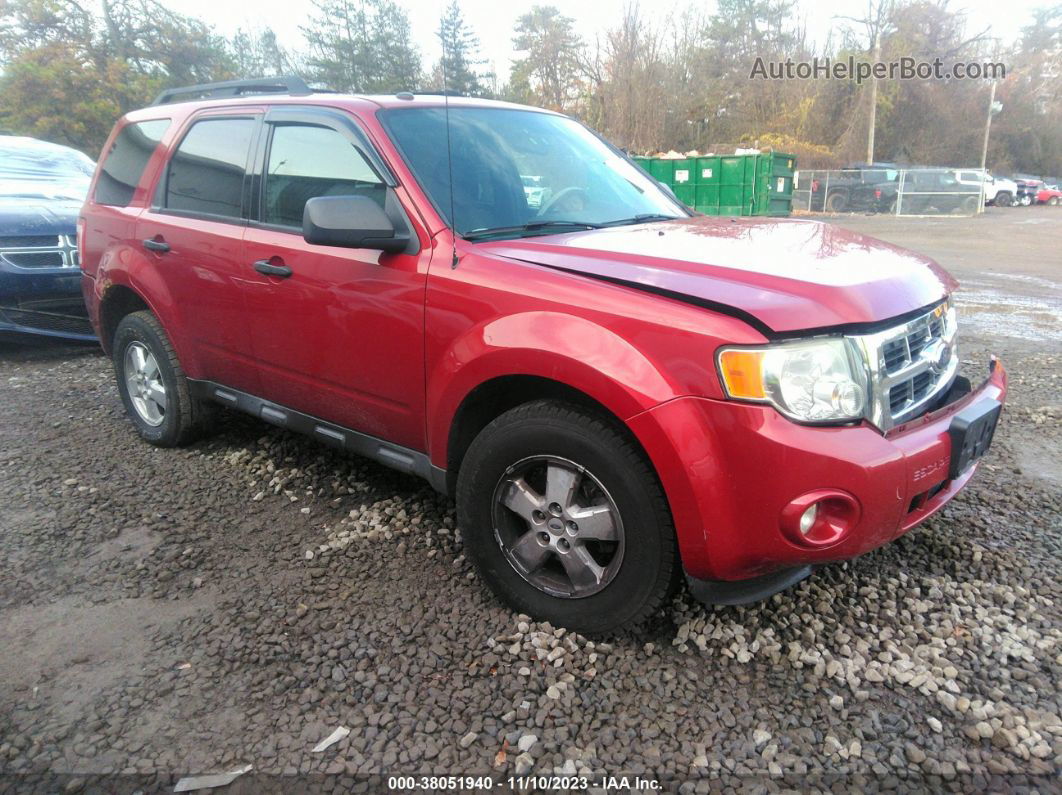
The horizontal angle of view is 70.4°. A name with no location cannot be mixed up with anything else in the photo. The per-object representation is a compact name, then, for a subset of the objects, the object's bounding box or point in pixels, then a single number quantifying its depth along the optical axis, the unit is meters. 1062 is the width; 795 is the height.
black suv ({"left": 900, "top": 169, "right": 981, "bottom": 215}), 28.56
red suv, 2.09
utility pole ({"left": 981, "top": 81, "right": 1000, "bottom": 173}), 40.01
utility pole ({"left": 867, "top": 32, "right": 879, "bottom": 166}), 37.59
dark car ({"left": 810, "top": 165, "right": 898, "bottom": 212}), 29.25
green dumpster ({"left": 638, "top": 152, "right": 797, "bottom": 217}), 21.22
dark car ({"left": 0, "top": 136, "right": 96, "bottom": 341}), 6.10
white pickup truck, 35.75
